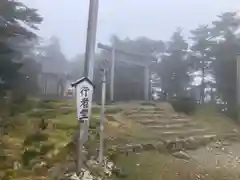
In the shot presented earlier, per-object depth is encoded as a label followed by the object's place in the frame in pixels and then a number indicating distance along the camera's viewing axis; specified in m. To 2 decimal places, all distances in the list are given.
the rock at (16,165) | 2.33
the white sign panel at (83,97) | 2.31
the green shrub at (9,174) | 2.28
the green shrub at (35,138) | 2.49
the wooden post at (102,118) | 2.45
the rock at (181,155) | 2.70
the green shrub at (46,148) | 2.43
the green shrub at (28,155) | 2.38
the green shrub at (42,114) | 2.57
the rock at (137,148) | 2.63
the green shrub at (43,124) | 2.54
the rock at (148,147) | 2.67
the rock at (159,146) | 2.71
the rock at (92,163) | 2.43
